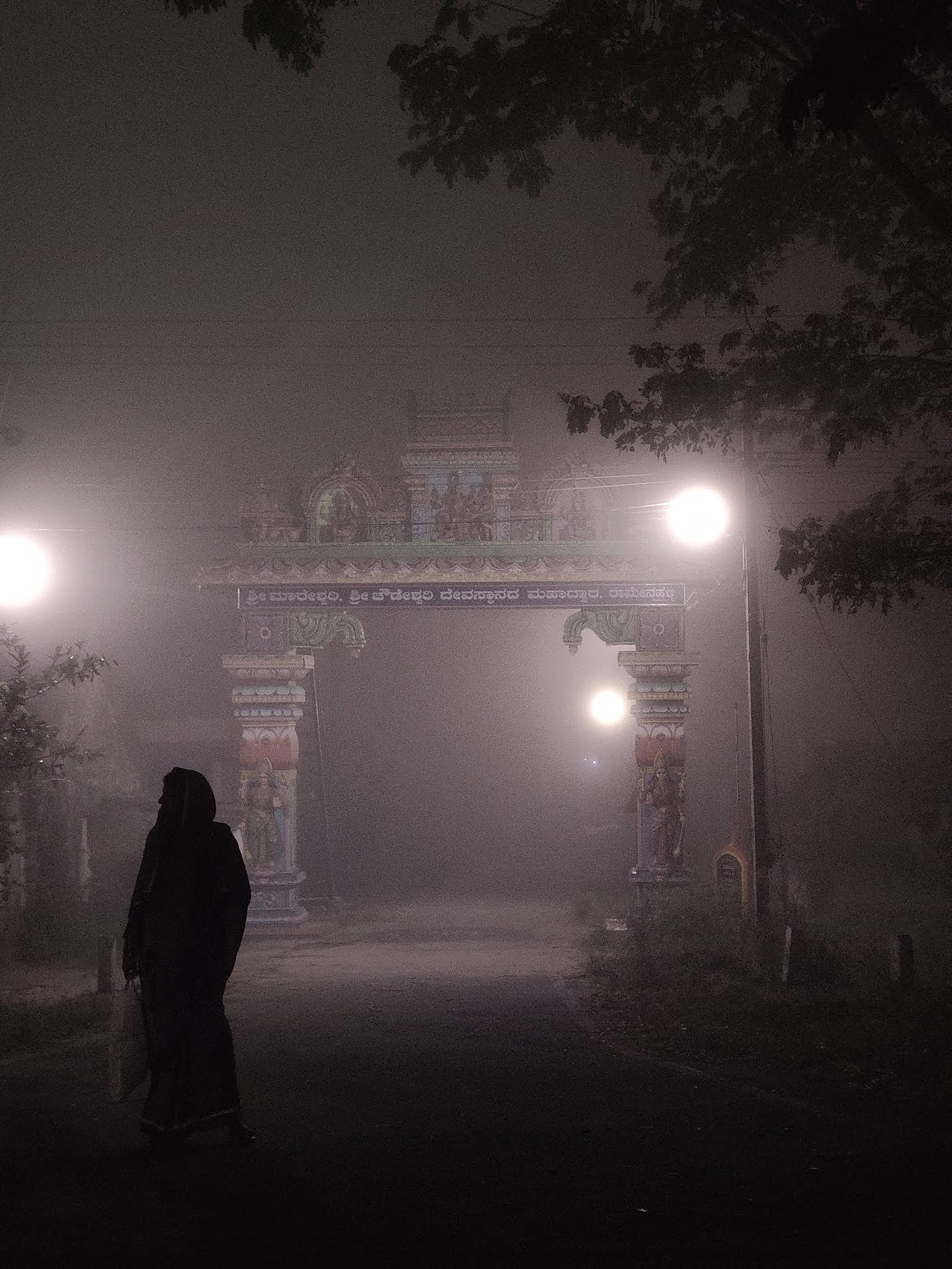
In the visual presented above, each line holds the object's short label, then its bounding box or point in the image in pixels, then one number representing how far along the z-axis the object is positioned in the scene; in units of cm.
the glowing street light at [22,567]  1620
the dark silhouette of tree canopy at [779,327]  858
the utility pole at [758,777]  1340
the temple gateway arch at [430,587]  1928
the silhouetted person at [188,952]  548
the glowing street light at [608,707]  2884
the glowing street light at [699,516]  1638
